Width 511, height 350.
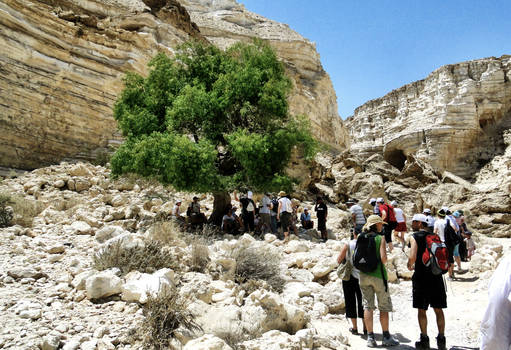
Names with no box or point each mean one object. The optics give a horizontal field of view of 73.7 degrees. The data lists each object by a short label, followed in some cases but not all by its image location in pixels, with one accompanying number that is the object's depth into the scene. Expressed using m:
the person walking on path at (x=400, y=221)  10.10
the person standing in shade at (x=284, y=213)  10.45
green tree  9.77
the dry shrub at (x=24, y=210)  7.88
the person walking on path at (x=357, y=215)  8.97
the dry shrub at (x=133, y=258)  5.06
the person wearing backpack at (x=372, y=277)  4.29
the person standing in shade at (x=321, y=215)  11.08
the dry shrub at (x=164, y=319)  3.47
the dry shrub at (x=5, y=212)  7.70
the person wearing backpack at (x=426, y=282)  4.20
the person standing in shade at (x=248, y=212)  10.68
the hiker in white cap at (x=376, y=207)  9.47
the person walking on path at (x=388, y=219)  9.35
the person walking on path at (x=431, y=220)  8.33
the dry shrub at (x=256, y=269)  5.96
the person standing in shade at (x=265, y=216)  10.95
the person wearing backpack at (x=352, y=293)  4.76
